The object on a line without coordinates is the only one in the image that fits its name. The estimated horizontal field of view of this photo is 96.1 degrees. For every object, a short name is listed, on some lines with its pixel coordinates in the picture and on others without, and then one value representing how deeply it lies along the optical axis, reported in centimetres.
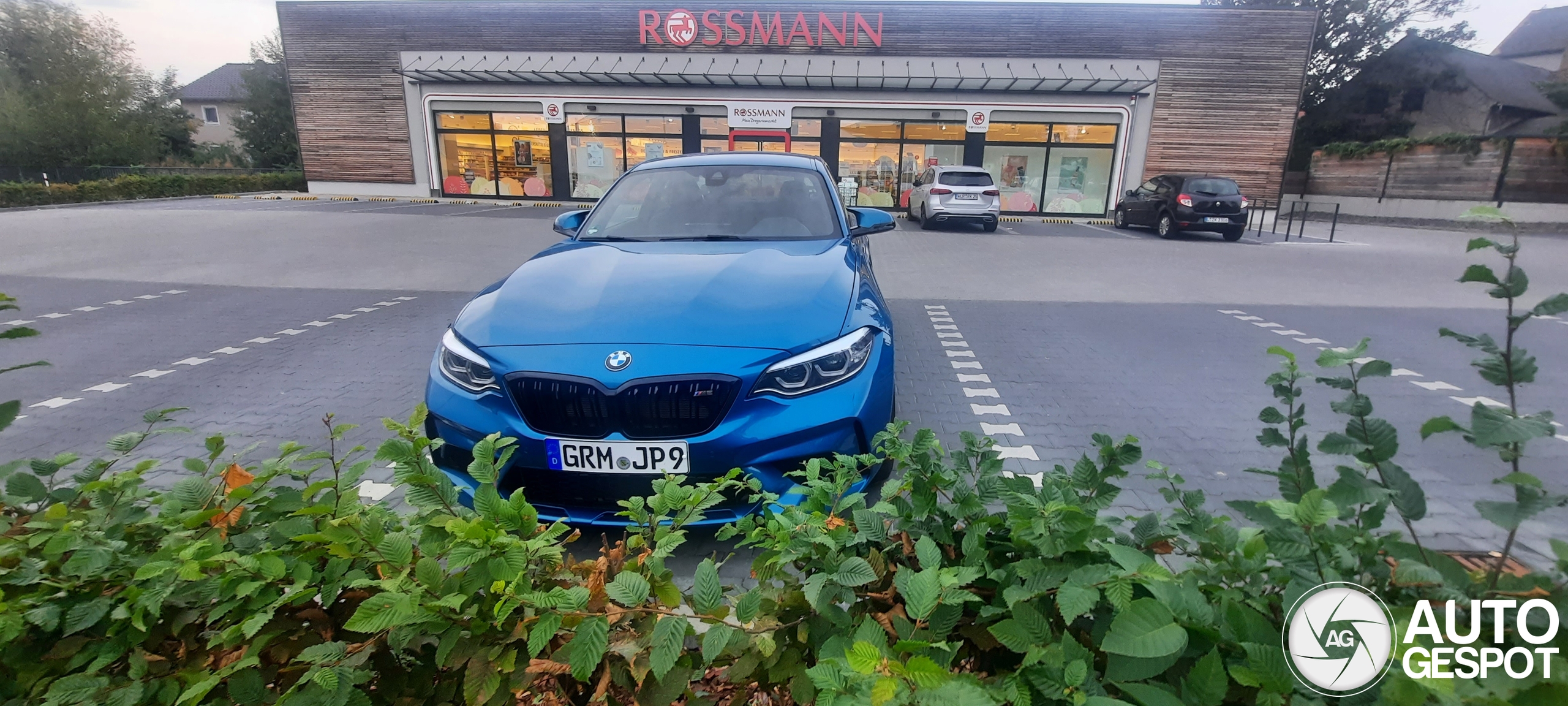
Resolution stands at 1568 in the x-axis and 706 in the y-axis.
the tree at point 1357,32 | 3853
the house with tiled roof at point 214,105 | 5469
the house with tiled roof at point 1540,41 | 4425
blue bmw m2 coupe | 256
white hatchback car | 1781
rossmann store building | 2222
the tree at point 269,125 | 3988
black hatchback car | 1666
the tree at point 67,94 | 3284
